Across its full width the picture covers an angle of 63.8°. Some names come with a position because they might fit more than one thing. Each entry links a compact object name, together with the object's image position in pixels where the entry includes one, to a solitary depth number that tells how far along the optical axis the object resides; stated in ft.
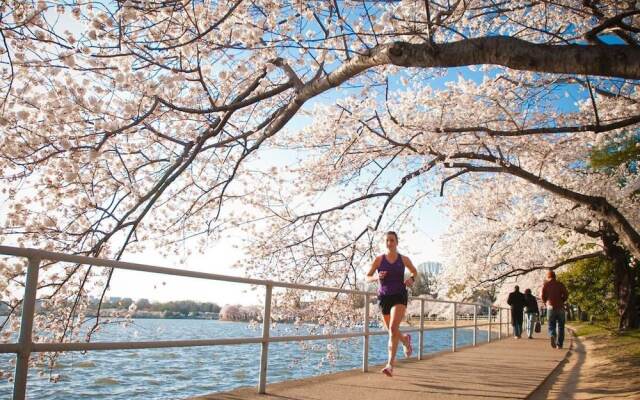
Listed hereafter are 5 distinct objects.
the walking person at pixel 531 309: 56.29
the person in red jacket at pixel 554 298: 40.80
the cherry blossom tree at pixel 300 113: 15.12
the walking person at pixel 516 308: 54.03
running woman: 20.86
